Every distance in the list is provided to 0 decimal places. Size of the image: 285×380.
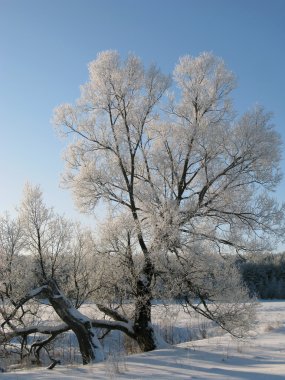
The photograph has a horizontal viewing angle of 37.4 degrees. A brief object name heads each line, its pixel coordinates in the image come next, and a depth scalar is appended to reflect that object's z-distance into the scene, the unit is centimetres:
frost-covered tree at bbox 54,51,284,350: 1295
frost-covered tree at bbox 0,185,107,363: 1290
